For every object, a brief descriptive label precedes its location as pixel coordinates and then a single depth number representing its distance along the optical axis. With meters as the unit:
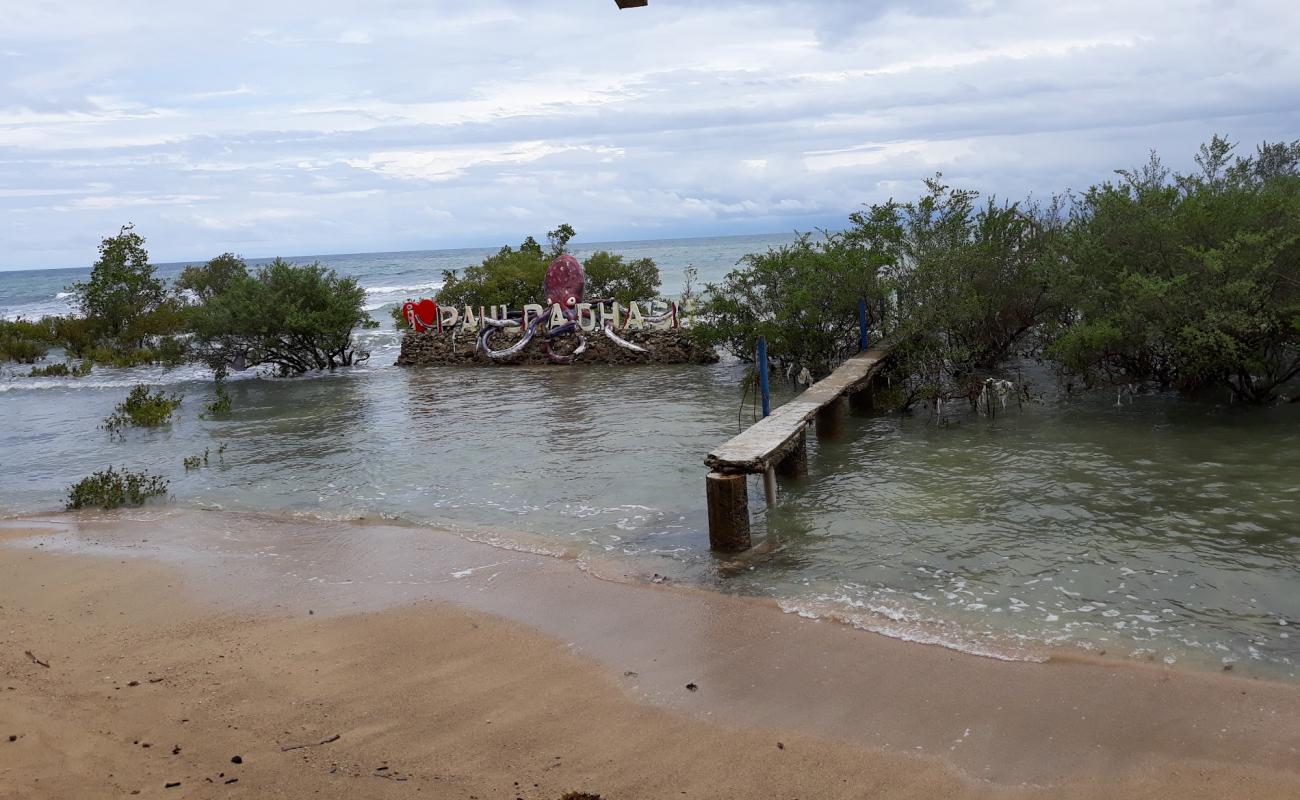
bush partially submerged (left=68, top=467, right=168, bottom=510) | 11.04
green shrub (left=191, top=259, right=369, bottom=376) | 23.58
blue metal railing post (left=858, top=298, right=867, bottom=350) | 16.03
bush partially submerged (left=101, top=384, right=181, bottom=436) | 16.94
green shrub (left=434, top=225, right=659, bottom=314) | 27.09
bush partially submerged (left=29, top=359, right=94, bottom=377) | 25.38
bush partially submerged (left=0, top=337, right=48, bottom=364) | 28.55
